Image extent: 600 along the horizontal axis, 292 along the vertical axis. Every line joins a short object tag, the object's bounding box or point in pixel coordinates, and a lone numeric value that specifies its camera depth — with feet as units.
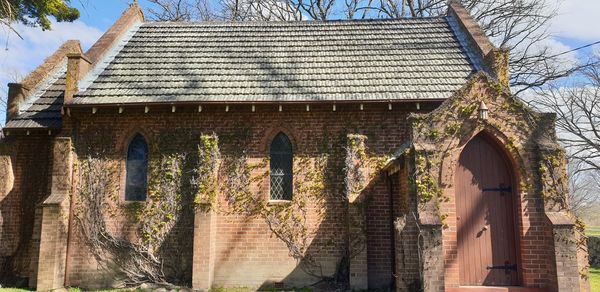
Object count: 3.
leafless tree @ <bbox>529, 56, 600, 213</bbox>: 81.15
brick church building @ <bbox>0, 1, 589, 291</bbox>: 36.55
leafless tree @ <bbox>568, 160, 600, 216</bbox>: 157.73
